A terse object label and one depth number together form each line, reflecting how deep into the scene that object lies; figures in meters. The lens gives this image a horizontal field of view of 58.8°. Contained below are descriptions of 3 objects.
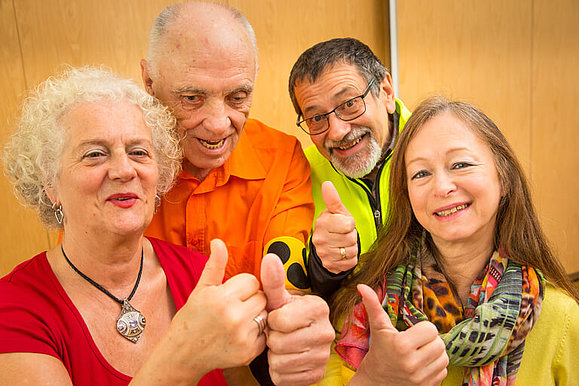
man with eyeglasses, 2.07
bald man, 1.77
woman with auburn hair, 1.42
